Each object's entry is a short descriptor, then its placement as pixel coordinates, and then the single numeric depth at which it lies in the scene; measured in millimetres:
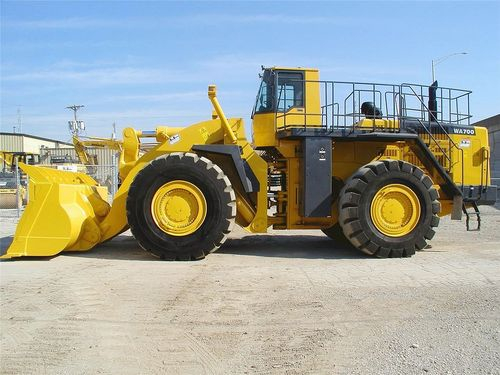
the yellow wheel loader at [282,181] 8805
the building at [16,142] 54688
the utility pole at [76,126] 31356
